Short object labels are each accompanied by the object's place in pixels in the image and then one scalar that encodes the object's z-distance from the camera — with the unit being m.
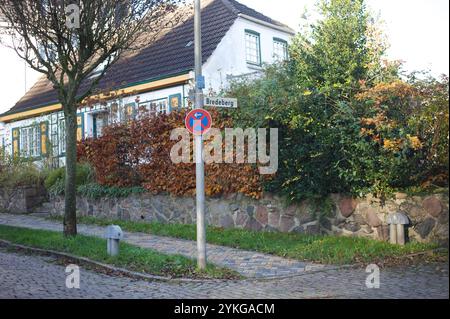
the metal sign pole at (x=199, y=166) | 8.61
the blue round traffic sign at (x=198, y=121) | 8.59
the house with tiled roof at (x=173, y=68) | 19.62
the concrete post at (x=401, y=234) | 9.66
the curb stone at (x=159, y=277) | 8.27
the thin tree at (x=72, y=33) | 10.99
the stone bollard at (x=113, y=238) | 9.73
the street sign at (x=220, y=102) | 8.73
